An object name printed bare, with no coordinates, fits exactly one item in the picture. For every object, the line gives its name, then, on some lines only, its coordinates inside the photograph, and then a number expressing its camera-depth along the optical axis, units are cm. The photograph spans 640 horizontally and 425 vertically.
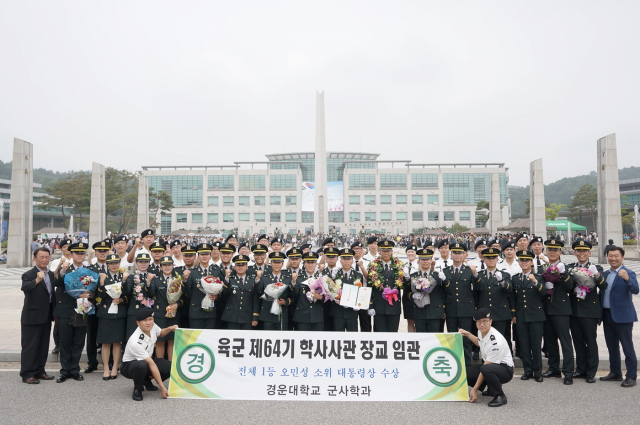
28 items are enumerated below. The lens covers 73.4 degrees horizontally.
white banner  514
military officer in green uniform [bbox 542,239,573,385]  603
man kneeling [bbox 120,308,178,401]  510
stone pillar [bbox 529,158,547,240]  2377
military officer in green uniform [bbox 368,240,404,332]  642
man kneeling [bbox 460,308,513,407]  497
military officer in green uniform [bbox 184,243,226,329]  629
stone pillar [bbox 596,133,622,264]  2134
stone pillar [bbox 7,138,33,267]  2294
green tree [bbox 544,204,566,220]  6059
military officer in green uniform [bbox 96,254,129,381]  600
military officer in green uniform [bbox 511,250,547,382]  598
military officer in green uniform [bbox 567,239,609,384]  585
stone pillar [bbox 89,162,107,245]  2491
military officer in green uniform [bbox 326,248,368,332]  634
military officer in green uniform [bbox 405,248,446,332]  631
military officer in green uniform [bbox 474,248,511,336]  614
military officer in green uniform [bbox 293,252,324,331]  626
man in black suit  577
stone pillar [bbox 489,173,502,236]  3206
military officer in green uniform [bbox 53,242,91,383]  591
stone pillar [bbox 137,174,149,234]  3057
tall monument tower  5438
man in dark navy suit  575
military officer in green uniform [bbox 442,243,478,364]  628
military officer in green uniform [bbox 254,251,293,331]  627
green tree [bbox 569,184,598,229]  6072
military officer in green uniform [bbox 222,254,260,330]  632
